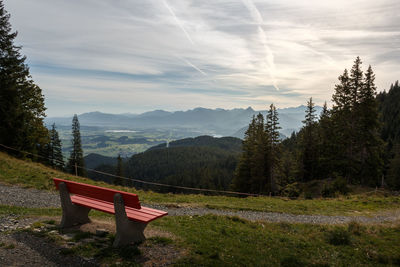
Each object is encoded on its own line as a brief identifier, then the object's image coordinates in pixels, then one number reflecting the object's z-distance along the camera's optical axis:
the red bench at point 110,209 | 5.58
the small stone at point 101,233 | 6.36
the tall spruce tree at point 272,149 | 31.84
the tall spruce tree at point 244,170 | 37.25
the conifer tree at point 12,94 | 22.55
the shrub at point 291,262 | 5.37
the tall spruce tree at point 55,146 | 44.99
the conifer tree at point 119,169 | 59.20
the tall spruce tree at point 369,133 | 28.34
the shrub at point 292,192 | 28.16
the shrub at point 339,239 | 7.13
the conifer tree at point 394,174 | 44.06
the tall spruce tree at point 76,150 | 48.47
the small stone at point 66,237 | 6.05
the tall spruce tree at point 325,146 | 33.72
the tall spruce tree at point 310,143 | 39.17
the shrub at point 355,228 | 8.29
